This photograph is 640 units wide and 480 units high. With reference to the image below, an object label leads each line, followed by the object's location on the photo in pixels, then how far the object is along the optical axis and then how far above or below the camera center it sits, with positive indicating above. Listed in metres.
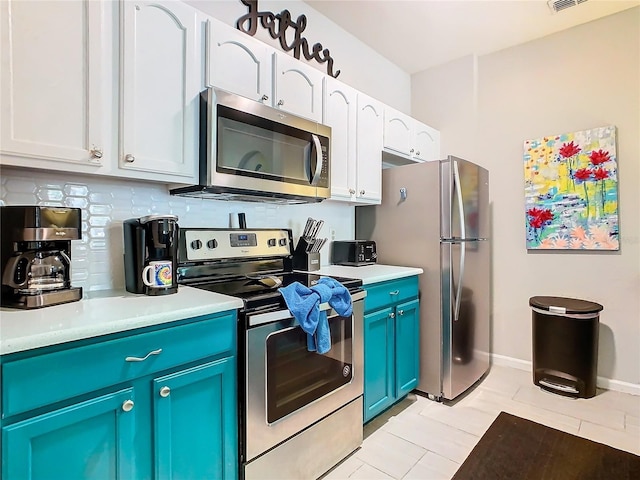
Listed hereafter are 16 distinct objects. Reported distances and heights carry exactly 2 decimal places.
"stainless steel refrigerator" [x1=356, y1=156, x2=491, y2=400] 2.42 -0.10
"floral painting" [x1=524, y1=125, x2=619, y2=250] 2.61 +0.38
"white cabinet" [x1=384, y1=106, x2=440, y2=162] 2.76 +0.87
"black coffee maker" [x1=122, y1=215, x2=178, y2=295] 1.44 -0.06
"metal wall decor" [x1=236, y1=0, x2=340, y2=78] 2.10 +1.36
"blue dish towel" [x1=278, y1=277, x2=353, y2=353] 1.49 -0.30
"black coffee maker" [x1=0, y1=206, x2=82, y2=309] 1.16 -0.04
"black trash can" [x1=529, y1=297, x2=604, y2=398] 2.46 -0.78
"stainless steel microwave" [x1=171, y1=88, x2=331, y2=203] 1.59 +0.44
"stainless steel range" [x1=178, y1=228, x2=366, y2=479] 1.39 -0.56
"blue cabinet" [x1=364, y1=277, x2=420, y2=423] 2.07 -0.67
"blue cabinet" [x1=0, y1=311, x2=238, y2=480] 0.92 -0.51
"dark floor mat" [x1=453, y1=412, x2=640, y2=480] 0.90 -0.61
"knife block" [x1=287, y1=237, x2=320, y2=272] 2.21 -0.13
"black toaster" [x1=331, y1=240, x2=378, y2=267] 2.61 -0.10
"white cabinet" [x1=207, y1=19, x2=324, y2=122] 1.65 +0.88
